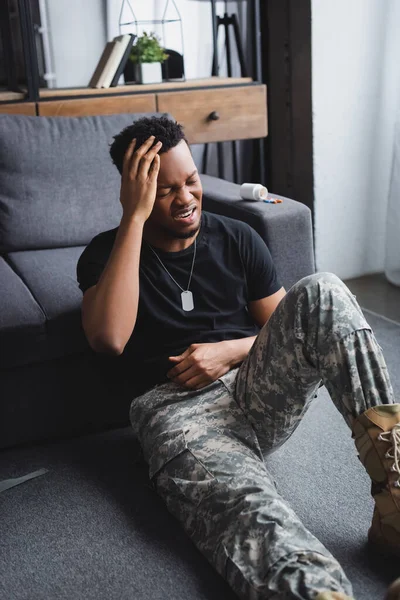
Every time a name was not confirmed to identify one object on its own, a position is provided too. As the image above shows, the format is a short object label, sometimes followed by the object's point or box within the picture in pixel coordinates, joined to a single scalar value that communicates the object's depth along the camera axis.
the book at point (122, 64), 2.96
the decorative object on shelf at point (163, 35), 3.19
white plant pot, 3.06
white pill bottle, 2.39
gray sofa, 1.98
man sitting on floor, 1.37
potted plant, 3.05
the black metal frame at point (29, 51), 2.72
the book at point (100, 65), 2.97
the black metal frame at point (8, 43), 2.88
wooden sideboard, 2.84
